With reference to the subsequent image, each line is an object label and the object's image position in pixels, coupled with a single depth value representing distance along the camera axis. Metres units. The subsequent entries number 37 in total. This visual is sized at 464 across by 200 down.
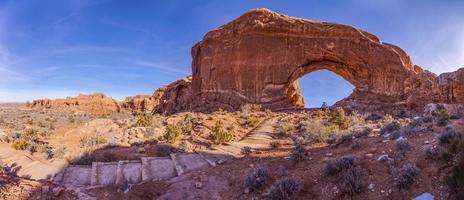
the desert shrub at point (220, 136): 10.73
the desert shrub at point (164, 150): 9.13
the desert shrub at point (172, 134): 10.69
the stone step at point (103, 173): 7.09
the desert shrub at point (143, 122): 15.08
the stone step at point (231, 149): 9.08
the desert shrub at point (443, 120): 8.37
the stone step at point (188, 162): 7.83
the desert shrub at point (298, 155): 7.22
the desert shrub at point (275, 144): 9.95
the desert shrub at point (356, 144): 7.49
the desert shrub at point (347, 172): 5.16
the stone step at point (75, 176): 7.01
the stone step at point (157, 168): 7.39
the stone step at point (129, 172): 7.16
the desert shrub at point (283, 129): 12.47
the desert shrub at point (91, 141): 10.92
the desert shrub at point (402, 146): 6.07
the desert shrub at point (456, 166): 4.18
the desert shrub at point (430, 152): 5.46
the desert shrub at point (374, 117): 15.73
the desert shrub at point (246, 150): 9.12
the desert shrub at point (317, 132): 9.95
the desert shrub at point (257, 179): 6.15
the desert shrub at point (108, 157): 8.66
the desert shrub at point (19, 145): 10.46
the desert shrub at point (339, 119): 13.21
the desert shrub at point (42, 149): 9.85
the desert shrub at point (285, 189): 5.46
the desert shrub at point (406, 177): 4.84
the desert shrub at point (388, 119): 12.76
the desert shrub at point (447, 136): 5.72
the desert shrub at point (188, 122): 13.09
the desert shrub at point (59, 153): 8.88
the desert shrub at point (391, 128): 8.90
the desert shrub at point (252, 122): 14.70
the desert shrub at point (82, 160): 8.26
